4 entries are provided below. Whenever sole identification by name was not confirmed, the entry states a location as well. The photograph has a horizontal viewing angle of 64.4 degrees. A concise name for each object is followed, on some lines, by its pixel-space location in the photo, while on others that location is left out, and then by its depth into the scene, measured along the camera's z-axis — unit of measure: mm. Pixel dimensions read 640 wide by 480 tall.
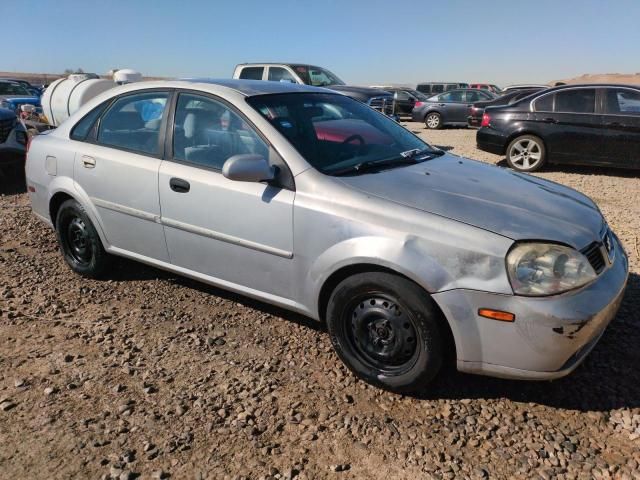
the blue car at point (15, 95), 12484
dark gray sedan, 18484
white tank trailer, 8172
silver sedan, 2430
